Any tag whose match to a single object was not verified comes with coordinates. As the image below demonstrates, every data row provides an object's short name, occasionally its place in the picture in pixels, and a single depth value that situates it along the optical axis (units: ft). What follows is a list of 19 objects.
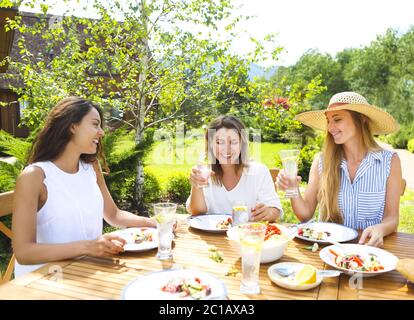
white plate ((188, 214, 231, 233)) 6.87
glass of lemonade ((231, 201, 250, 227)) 6.63
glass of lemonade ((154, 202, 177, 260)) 5.28
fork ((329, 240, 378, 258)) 5.44
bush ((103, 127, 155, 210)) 17.59
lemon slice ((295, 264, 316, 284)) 4.57
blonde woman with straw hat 8.04
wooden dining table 4.44
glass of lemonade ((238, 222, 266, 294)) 4.40
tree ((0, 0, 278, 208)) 16.76
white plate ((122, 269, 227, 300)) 4.21
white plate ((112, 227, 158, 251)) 5.79
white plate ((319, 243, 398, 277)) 4.88
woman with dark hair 5.55
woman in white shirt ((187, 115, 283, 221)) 8.66
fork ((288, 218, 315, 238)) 6.90
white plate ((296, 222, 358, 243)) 6.26
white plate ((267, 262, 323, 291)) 4.52
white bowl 5.31
